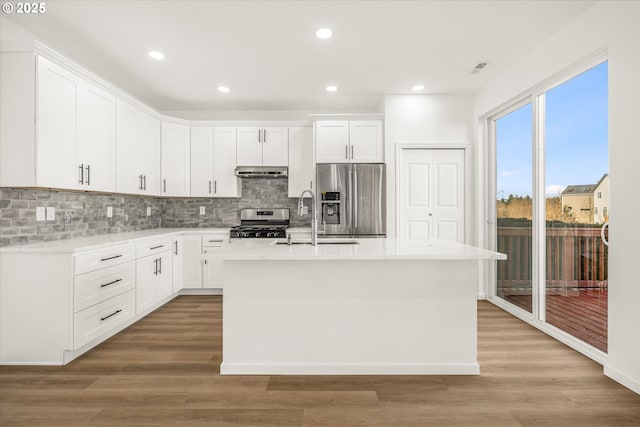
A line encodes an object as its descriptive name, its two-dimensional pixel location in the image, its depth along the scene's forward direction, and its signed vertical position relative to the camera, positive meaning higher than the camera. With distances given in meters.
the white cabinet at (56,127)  2.66 +0.69
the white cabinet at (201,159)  4.98 +0.77
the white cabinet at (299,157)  5.02 +0.81
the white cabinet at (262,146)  5.02 +0.97
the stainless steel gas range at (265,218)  5.24 -0.08
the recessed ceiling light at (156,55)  3.38 +1.57
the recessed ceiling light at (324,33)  2.96 +1.56
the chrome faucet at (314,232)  2.62 -0.15
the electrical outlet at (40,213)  3.03 +0.00
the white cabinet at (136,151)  3.77 +0.74
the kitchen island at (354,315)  2.44 -0.72
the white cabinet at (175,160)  4.80 +0.75
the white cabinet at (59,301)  2.61 -0.70
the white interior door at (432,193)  4.63 +0.26
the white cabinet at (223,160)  5.00 +0.76
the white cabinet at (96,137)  3.10 +0.72
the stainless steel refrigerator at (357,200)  4.59 +0.17
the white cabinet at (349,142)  4.72 +0.97
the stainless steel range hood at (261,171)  4.91 +0.59
